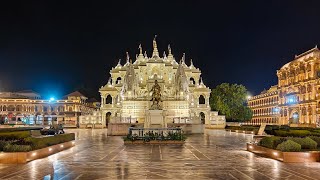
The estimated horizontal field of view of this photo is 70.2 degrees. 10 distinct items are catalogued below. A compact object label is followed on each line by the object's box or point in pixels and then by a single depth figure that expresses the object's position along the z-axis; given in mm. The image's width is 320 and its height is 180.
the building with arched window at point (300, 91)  57850
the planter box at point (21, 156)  12004
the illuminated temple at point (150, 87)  55125
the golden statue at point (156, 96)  28352
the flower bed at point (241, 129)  36260
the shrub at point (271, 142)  13598
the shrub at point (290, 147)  12597
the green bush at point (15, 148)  12330
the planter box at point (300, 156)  12202
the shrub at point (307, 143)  13317
